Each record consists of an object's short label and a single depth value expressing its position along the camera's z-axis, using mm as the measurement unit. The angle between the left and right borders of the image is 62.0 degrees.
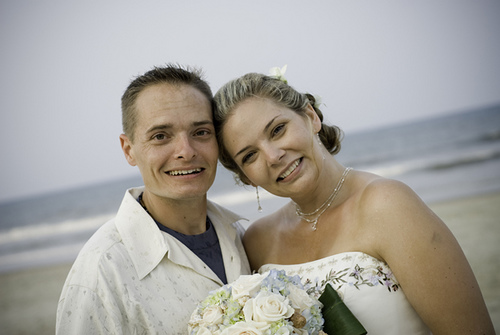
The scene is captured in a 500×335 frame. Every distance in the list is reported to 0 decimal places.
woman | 2771
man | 2695
